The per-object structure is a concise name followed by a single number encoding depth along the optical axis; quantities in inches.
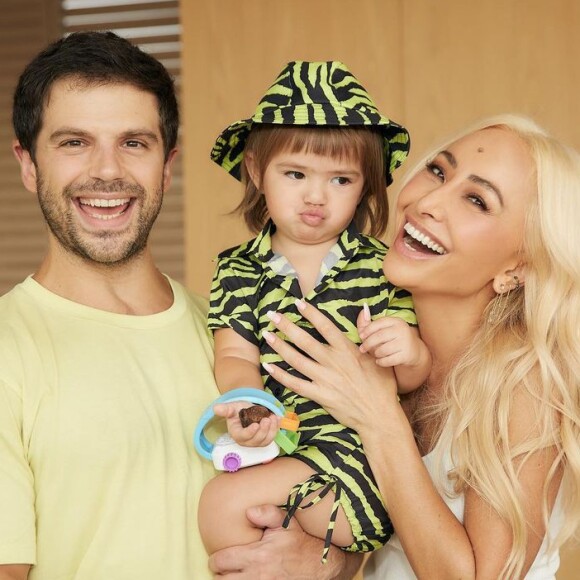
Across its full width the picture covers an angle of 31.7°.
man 74.0
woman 77.7
